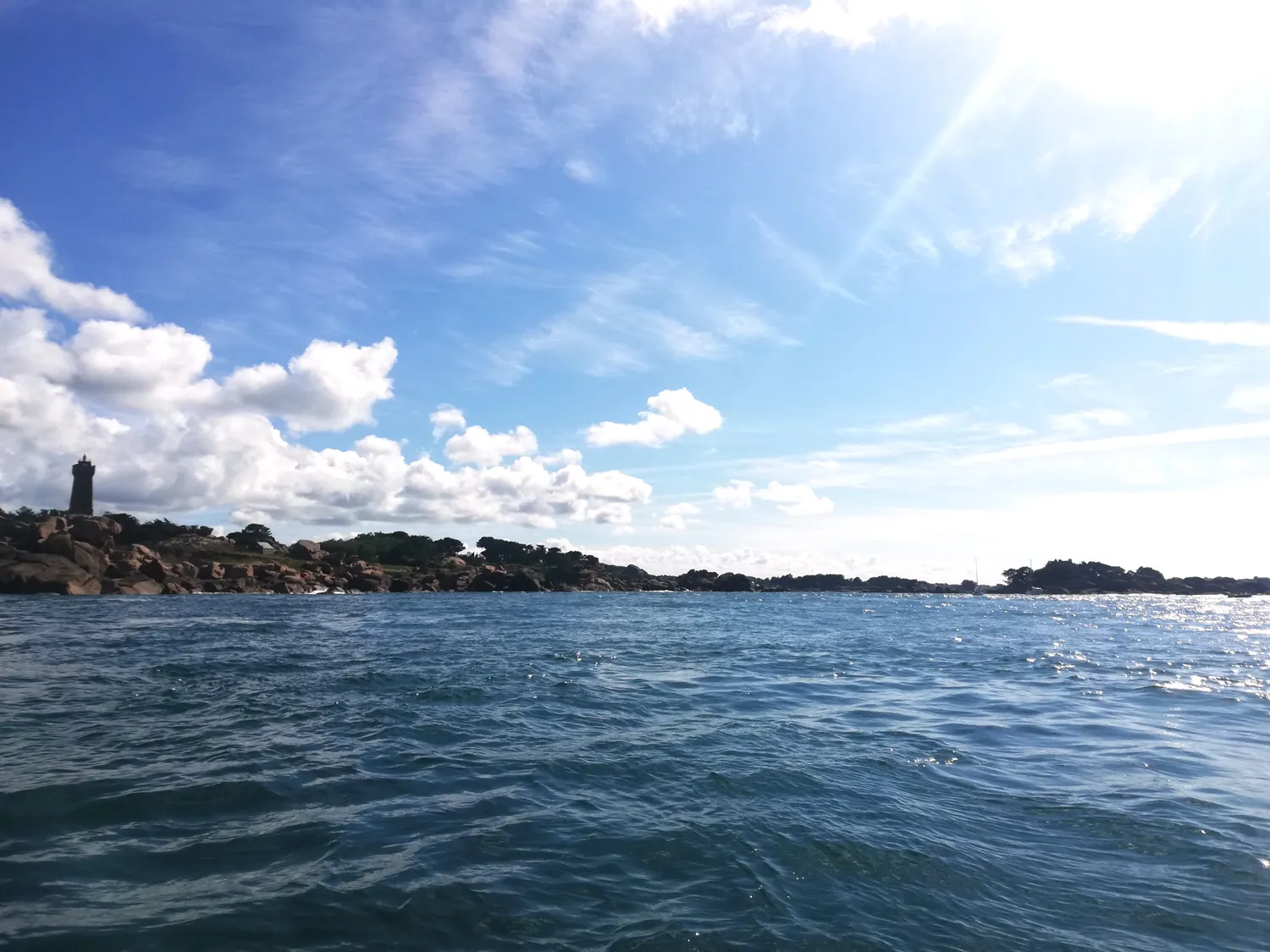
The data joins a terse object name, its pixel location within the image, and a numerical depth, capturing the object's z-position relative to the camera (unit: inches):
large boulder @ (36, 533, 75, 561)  2891.2
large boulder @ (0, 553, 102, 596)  2650.1
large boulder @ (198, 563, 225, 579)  3358.8
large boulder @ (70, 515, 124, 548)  3216.0
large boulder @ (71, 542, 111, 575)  2866.6
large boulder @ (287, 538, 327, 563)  4702.0
